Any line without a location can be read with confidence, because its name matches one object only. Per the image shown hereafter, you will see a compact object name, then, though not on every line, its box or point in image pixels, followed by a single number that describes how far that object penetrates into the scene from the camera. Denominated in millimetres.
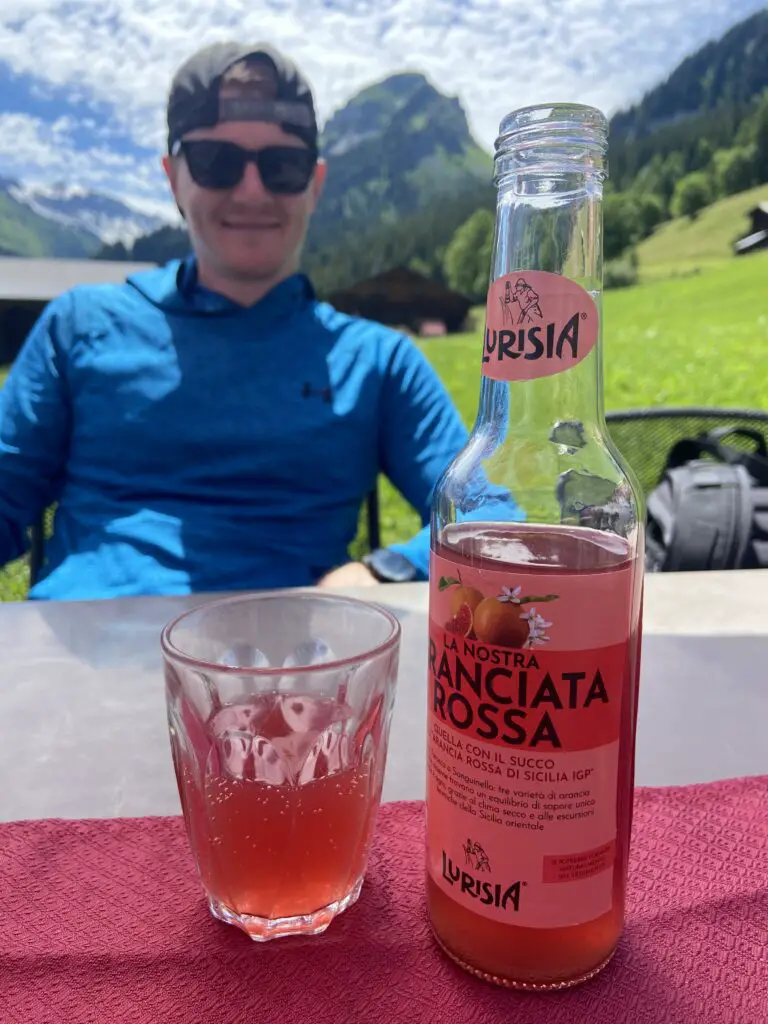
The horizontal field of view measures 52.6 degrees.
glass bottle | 301
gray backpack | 967
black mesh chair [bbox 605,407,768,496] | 1359
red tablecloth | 308
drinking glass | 349
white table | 471
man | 1044
